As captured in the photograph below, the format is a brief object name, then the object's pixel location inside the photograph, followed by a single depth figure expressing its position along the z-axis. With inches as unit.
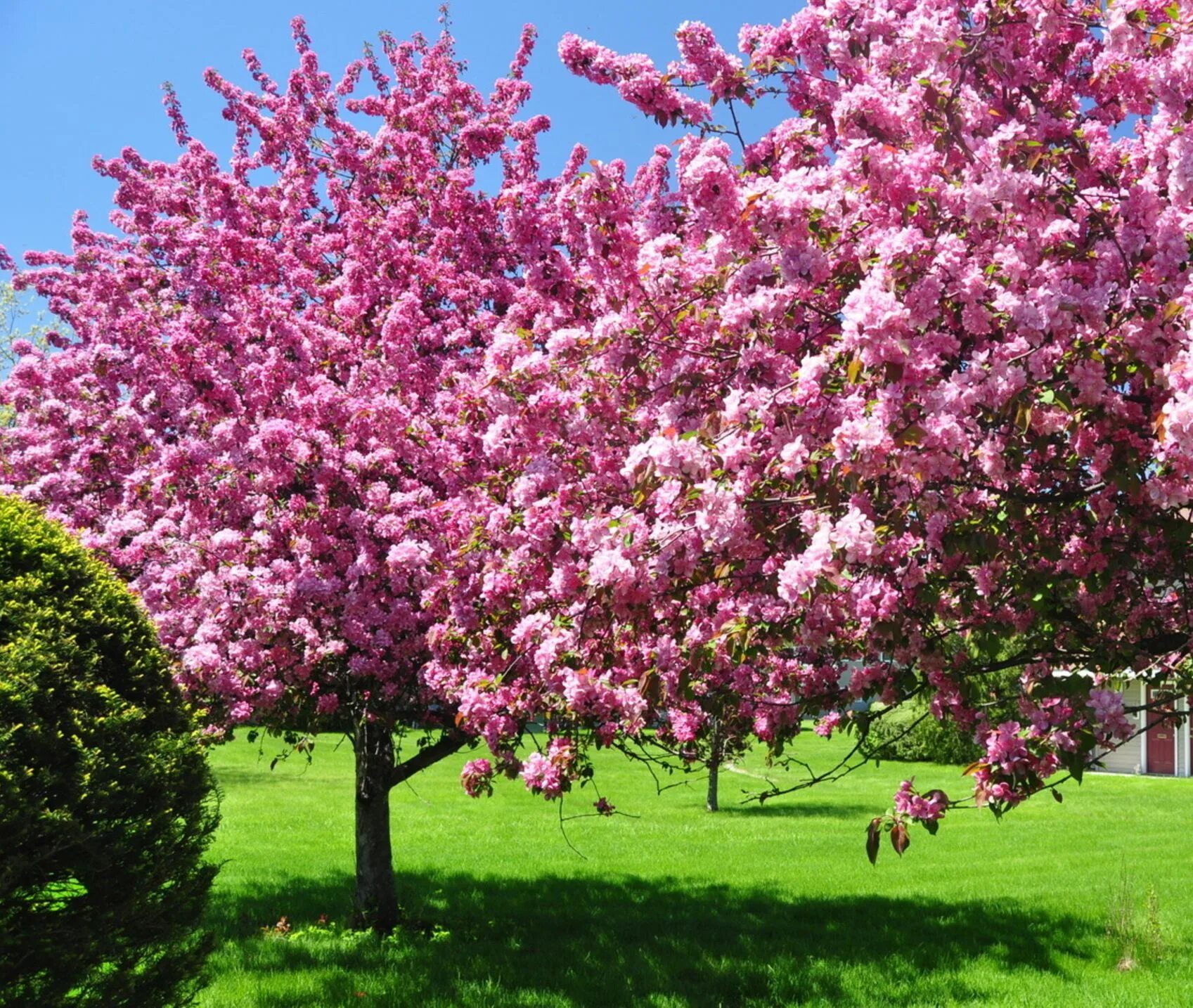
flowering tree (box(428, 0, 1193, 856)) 157.6
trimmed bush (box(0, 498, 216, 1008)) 177.3
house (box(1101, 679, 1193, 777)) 1192.2
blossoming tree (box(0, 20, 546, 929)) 319.0
